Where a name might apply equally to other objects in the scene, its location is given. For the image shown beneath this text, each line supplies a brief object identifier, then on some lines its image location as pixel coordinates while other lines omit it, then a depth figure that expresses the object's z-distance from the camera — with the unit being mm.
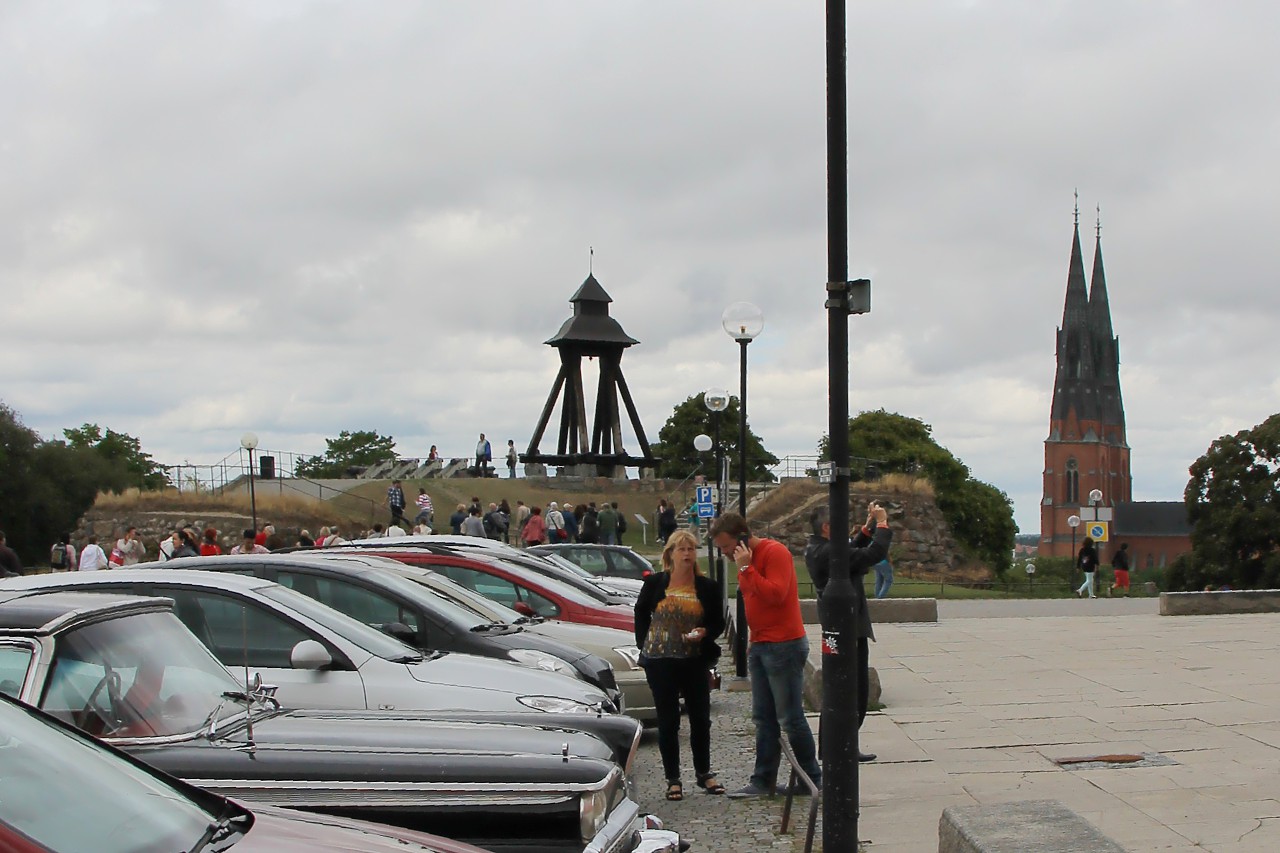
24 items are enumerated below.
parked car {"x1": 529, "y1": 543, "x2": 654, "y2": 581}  21109
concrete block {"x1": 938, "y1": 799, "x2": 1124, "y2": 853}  5195
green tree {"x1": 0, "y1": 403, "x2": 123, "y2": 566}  66750
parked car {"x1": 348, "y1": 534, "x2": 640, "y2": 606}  14000
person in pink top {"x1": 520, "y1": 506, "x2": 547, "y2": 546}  29984
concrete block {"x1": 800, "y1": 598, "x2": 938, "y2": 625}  21188
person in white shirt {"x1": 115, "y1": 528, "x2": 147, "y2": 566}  24250
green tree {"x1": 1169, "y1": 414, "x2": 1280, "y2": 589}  55344
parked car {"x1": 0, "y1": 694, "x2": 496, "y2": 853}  3303
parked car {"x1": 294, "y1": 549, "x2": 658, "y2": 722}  10609
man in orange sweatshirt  8133
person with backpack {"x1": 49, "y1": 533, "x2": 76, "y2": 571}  25938
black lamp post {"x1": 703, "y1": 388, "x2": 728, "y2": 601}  20344
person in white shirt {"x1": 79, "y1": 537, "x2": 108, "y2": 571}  22078
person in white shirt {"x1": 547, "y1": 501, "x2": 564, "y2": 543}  32250
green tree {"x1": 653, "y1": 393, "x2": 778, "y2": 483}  86125
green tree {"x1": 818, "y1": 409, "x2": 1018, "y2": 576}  81188
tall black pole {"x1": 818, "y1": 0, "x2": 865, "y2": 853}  6961
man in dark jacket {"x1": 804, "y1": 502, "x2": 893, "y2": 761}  8688
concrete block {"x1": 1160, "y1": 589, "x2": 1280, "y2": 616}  21969
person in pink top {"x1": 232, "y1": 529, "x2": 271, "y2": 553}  19970
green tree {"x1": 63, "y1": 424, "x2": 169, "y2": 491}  93625
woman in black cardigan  8414
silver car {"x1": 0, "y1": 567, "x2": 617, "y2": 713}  7377
